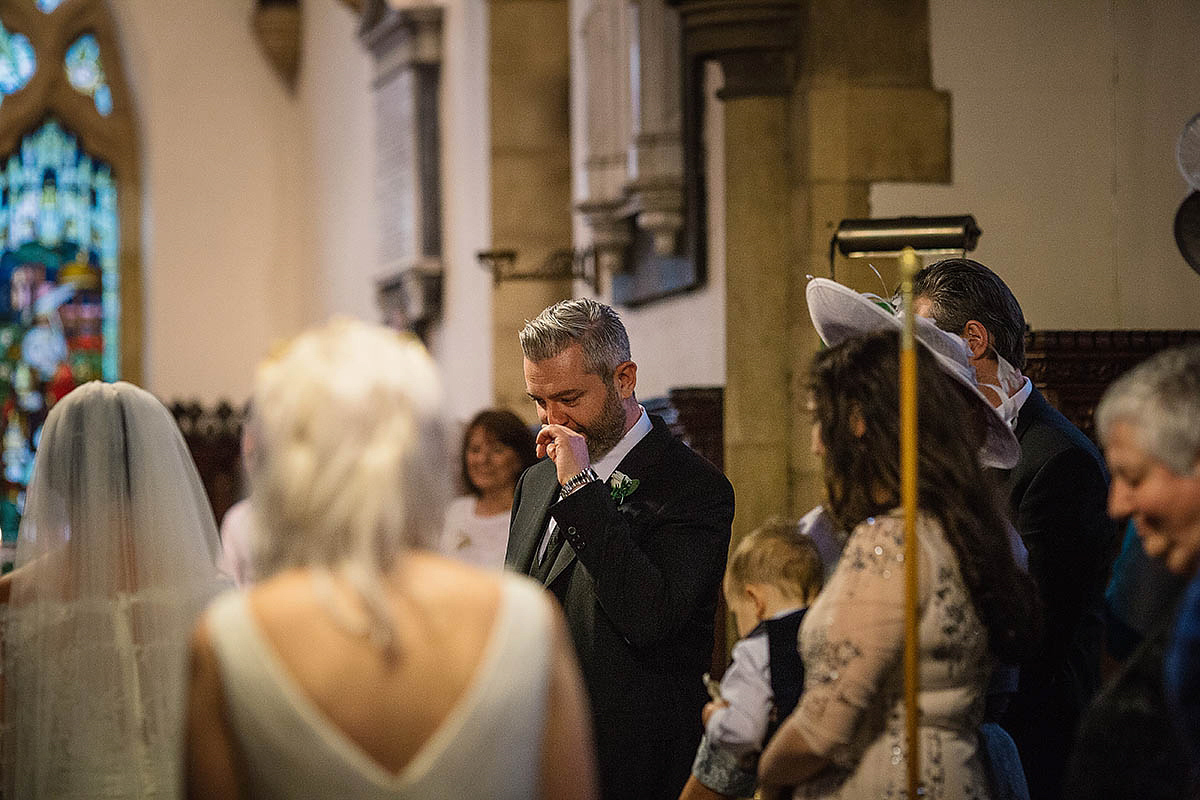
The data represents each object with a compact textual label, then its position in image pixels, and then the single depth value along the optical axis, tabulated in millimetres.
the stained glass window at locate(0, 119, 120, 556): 14656
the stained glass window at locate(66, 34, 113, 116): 15266
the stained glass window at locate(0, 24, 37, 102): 15109
